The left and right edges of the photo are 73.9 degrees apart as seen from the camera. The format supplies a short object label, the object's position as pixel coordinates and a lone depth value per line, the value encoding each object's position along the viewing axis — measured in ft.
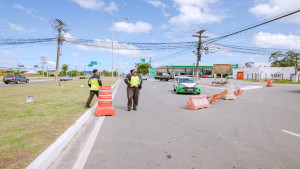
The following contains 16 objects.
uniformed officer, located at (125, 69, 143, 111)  28.09
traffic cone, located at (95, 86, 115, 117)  24.91
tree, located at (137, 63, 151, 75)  405.80
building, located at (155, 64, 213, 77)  261.13
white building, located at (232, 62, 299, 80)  178.40
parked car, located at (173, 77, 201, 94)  51.62
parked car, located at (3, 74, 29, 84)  103.75
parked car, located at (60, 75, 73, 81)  171.96
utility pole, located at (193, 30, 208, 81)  107.55
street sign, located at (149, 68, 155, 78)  269.03
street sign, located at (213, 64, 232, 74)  101.55
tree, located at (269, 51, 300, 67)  214.22
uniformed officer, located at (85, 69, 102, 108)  29.32
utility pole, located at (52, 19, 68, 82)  116.12
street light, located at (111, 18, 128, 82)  130.16
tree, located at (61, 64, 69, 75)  433.07
